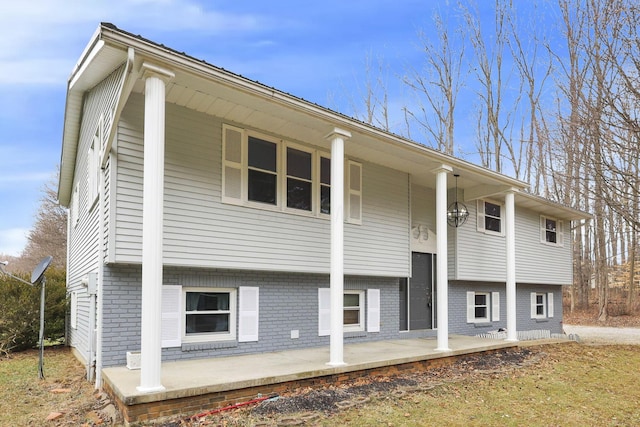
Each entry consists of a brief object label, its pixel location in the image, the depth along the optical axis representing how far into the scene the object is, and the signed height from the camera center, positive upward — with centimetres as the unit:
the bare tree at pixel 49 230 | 2673 +154
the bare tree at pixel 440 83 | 2611 +993
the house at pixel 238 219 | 633 +68
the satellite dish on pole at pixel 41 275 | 761 -31
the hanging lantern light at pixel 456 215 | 1191 +110
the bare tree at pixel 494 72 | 2598 +1038
